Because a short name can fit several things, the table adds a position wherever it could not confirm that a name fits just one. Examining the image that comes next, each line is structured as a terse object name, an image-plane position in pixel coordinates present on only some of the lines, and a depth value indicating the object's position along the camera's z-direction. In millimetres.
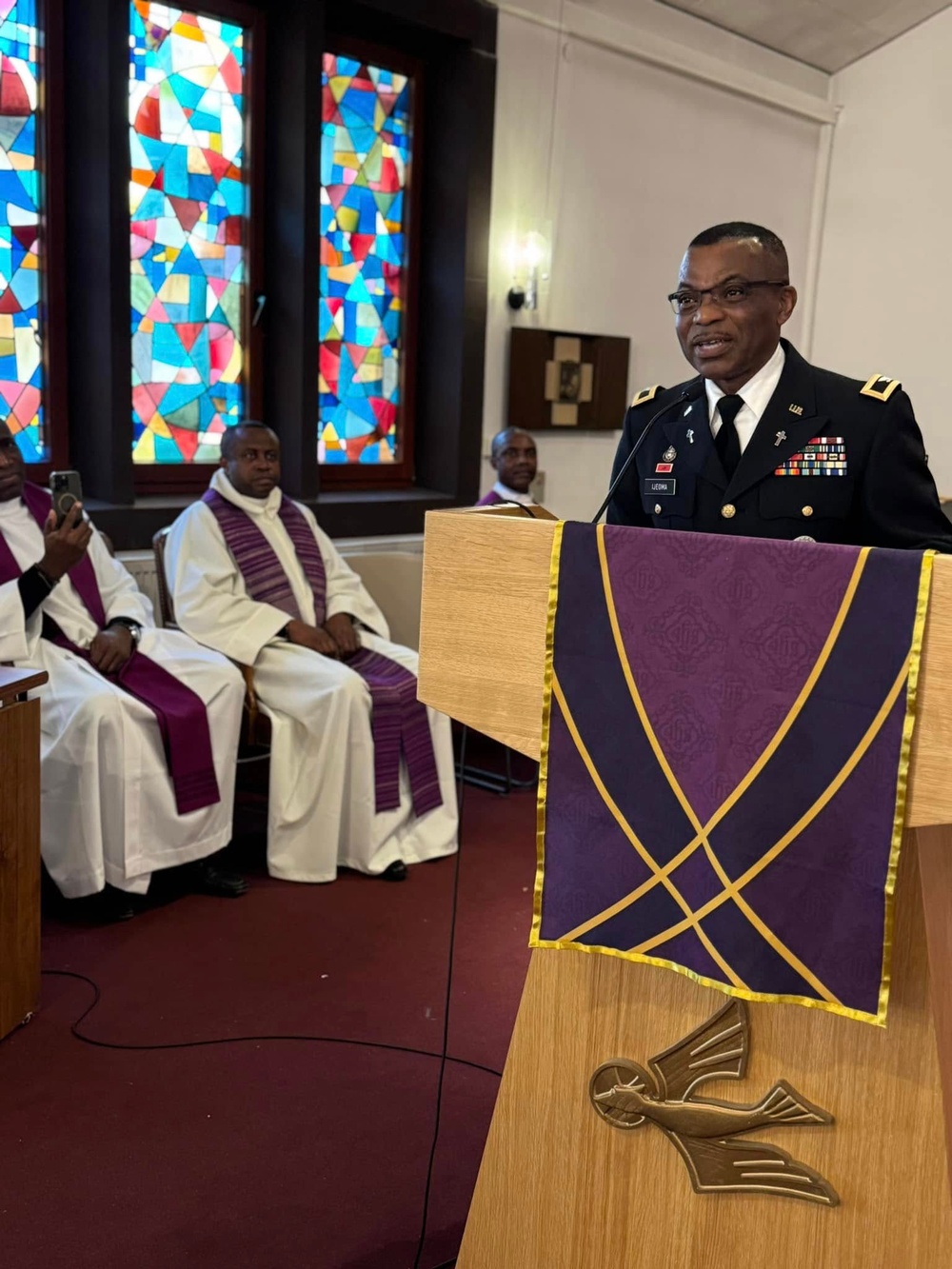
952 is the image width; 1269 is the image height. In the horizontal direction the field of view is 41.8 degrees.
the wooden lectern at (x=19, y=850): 2639
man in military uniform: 1698
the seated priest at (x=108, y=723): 3342
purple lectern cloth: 1309
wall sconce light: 5785
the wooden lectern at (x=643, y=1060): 1400
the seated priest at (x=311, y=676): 3799
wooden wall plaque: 5871
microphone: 1724
